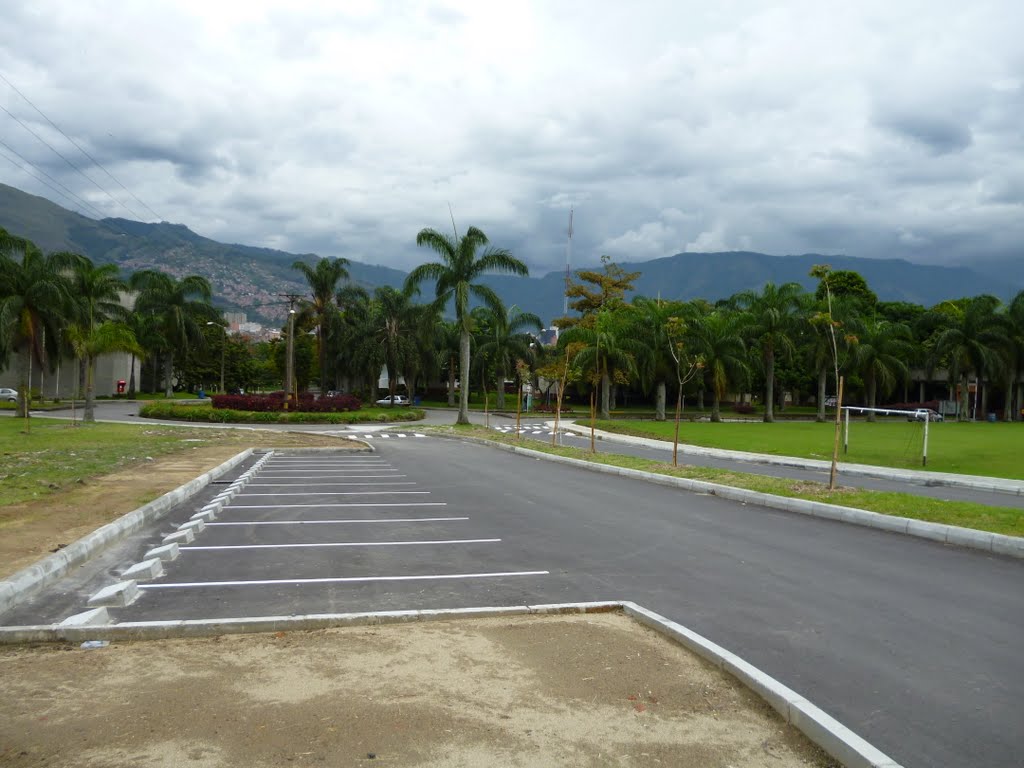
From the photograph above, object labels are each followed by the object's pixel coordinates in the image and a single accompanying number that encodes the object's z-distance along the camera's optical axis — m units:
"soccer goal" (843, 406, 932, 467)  22.66
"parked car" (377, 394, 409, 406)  69.62
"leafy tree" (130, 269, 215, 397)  64.25
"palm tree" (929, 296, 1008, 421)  57.66
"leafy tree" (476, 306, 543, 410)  60.12
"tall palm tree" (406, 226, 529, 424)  37.91
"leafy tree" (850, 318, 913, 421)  55.88
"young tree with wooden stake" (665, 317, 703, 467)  46.65
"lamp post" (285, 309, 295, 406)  46.44
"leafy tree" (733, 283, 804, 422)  54.34
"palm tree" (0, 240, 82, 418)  39.34
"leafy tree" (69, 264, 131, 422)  38.06
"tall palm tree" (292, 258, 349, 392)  58.50
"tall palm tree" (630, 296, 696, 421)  50.88
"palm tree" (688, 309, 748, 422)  50.78
